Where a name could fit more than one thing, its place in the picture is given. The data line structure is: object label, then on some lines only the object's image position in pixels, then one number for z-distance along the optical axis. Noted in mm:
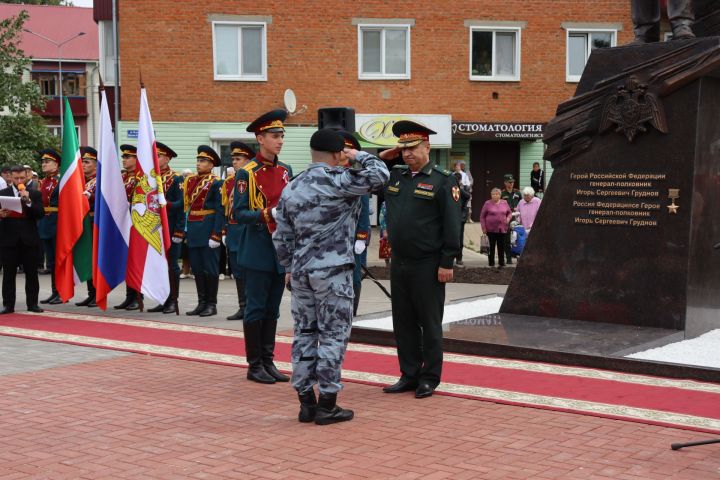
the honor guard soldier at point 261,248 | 8055
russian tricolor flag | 12648
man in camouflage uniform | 6750
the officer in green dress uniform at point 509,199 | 19891
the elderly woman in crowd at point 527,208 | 19234
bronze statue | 10766
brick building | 27828
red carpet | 6992
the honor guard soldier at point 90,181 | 13703
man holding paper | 12750
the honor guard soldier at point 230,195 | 10672
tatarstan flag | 13211
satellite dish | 26438
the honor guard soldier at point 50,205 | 14188
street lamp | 55197
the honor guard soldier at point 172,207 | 12820
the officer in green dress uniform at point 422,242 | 7520
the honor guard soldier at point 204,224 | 12539
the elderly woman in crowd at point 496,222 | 19188
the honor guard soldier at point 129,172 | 13250
